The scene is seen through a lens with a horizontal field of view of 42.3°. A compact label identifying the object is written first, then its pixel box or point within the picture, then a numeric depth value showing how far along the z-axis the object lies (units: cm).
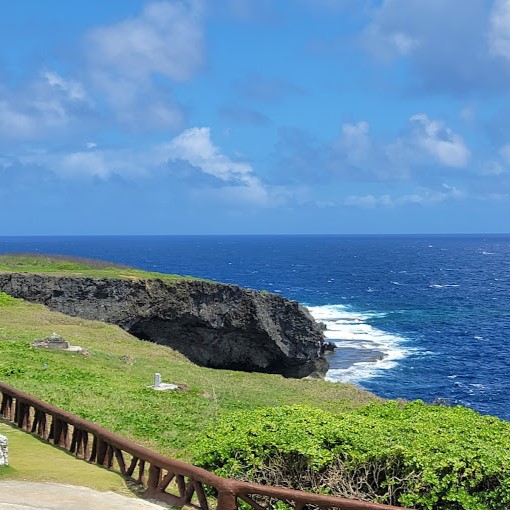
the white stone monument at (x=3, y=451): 1380
